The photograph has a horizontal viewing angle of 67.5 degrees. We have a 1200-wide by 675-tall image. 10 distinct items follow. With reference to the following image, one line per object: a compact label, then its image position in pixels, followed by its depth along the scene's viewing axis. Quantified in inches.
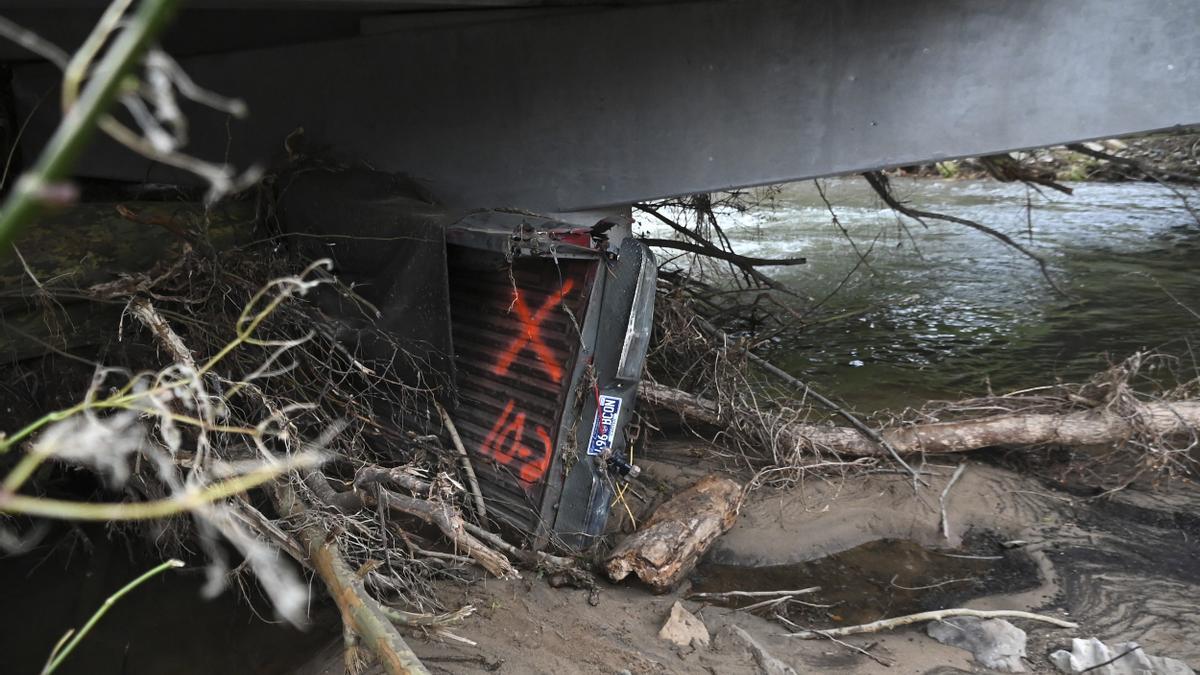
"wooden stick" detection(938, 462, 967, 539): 199.9
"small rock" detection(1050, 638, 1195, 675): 142.6
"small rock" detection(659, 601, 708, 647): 161.5
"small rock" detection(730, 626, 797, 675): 152.3
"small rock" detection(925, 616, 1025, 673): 153.9
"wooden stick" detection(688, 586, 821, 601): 176.5
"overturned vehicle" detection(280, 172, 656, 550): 183.5
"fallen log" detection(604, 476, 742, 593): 179.0
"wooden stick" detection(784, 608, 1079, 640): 164.4
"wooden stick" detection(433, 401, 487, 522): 186.4
